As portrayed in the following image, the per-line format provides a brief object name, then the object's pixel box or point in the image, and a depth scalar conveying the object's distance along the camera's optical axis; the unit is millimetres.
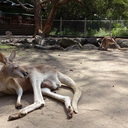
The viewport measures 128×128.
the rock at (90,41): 9766
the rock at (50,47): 7926
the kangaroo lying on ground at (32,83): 2365
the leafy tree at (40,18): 11016
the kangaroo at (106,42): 8261
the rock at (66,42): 8797
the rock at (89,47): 8631
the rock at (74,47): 8270
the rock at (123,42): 9414
